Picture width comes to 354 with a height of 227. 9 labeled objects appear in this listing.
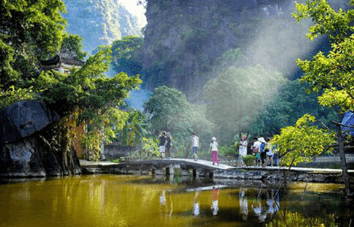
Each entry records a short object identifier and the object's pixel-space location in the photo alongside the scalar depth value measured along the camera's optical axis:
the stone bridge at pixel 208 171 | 14.65
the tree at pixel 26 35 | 18.50
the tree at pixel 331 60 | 9.20
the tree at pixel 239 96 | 33.03
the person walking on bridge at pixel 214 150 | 18.45
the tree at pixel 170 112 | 34.25
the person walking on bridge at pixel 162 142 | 22.12
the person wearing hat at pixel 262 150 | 17.40
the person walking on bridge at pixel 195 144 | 19.71
